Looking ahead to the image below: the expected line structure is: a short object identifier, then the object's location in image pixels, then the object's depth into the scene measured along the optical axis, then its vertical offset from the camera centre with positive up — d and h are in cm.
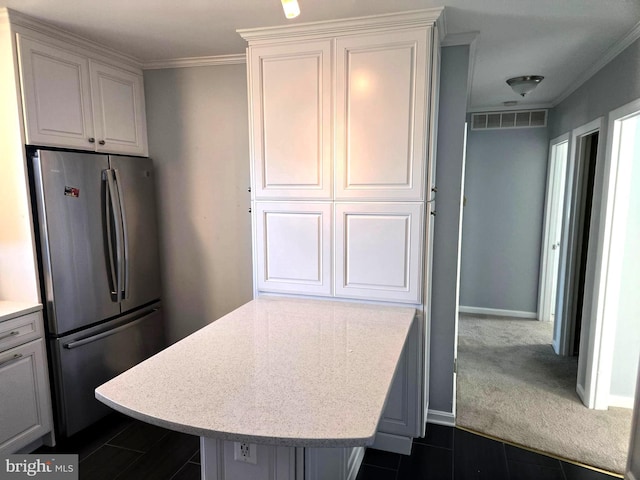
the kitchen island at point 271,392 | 115 -63
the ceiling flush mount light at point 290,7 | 120 +55
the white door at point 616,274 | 258 -52
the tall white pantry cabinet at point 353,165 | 212 +16
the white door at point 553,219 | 432 -27
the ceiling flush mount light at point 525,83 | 321 +86
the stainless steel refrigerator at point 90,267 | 231 -44
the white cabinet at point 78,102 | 221 +56
